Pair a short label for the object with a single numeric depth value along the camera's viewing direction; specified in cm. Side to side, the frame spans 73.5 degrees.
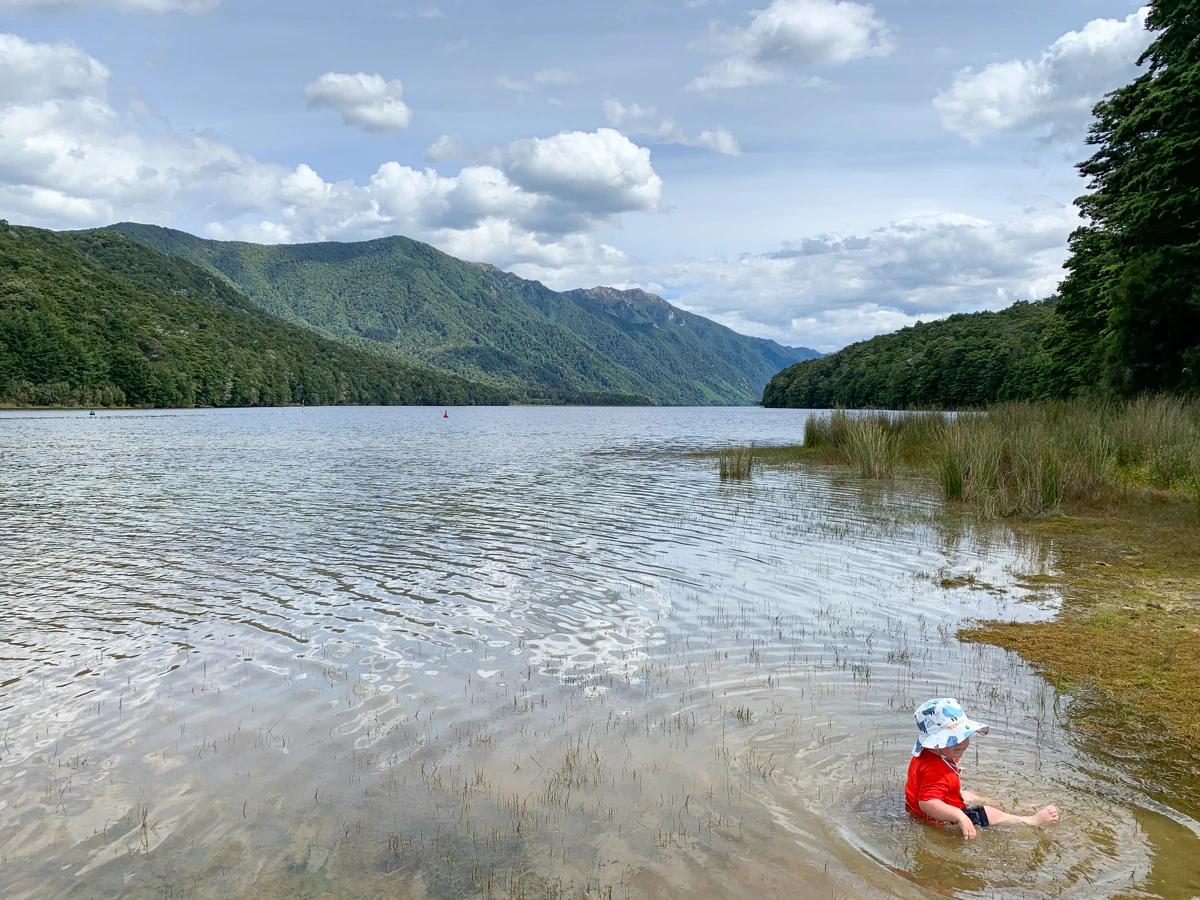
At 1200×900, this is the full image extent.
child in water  485
